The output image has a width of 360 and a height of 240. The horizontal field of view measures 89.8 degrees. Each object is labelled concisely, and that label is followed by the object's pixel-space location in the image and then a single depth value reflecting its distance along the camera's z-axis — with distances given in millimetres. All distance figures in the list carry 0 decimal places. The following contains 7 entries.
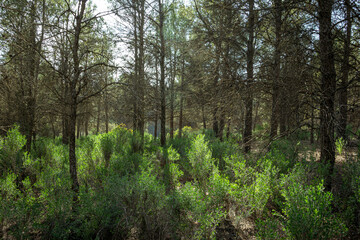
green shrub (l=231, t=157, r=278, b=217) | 2832
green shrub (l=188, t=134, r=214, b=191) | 3960
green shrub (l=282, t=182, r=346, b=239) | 1877
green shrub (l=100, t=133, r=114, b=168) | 5996
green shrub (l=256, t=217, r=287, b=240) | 1989
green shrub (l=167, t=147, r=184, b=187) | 4074
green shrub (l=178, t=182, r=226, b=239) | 2365
